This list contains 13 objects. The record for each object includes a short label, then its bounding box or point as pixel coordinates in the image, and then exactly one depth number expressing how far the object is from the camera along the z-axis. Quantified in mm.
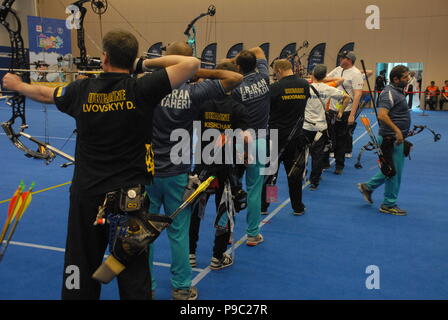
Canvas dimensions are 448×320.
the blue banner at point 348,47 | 21031
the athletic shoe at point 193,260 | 3881
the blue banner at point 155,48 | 22761
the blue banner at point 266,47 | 21469
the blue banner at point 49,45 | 20391
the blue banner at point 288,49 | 20644
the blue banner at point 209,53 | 21875
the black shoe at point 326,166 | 8062
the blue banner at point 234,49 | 21766
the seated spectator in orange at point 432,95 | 20334
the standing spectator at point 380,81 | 20761
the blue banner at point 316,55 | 20817
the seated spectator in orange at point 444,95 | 20219
